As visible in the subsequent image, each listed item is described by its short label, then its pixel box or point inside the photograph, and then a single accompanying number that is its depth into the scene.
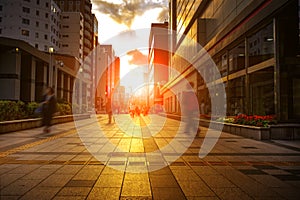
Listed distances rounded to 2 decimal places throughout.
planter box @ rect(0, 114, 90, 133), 12.82
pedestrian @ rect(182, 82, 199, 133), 12.49
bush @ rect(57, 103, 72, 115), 24.77
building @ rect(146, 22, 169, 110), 106.44
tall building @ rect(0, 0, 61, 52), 67.44
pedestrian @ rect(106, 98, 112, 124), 21.18
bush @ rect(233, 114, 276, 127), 11.60
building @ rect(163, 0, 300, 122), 13.60
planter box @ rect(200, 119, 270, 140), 11.04
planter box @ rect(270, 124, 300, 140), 11.17
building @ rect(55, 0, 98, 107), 88.56
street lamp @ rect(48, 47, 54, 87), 23.68
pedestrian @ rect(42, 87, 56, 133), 10.84
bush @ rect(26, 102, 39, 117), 18.17
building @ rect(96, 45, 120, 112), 108.22
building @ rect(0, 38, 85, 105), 27.42
